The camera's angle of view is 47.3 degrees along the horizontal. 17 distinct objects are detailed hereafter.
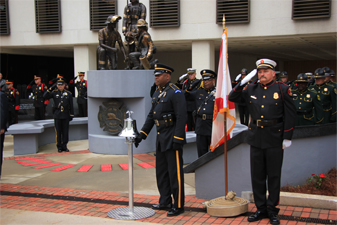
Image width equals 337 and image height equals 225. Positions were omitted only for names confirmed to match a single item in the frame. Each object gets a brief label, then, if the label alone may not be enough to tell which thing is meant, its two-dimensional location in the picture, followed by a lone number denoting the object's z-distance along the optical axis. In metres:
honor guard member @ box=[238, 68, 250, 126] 13.12
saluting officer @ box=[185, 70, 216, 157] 6.52
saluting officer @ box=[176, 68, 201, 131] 9.82
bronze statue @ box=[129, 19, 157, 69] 9.37
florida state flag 5.02
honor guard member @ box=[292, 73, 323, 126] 7.50
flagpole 4.82
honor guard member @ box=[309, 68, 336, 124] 7.51
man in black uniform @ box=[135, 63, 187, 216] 4.86
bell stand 4.82
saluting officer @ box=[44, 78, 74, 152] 9.68
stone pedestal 9.02
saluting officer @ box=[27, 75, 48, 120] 14.55
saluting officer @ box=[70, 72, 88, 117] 14.67
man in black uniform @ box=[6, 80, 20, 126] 13.48
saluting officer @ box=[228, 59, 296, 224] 4.44
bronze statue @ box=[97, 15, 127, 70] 9.67
